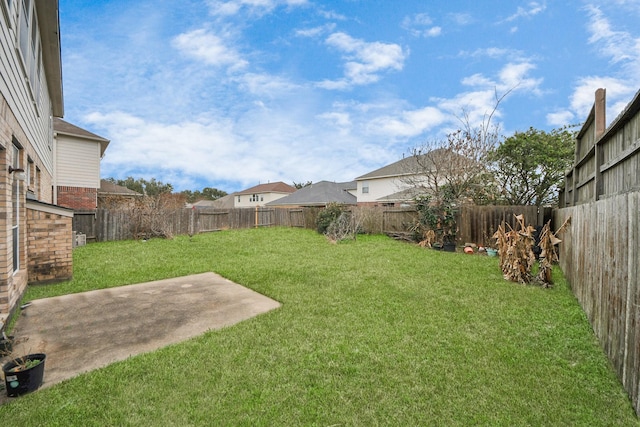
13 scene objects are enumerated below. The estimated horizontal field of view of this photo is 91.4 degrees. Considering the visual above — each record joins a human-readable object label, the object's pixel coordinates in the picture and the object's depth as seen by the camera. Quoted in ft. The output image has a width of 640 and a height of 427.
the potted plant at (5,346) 9.96
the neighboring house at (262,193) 136.77
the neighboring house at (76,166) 50.98
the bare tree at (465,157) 43.37
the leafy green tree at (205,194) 207.47
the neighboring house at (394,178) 46.26
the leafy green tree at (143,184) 143.76
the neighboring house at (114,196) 45.90
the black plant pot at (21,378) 7.81
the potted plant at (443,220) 35.94
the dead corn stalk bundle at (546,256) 18.48
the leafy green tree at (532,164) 45.09
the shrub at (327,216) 50.42
